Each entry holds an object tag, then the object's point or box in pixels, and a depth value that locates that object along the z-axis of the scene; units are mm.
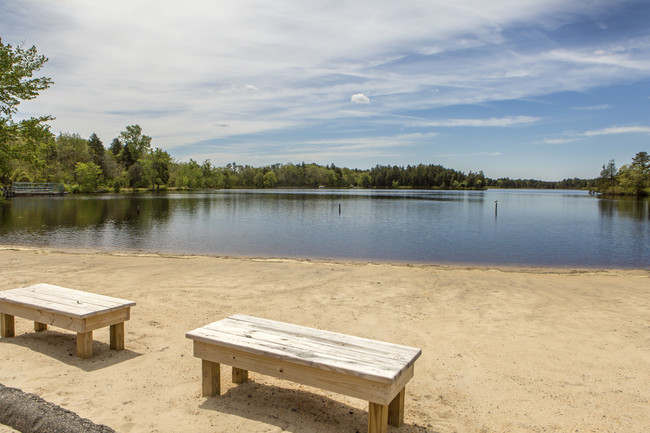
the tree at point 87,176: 84375
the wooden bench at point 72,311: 4828
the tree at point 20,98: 19641
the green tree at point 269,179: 189350
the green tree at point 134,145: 111562
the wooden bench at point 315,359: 3221
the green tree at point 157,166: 111312
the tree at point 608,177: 121262
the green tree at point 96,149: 95438
